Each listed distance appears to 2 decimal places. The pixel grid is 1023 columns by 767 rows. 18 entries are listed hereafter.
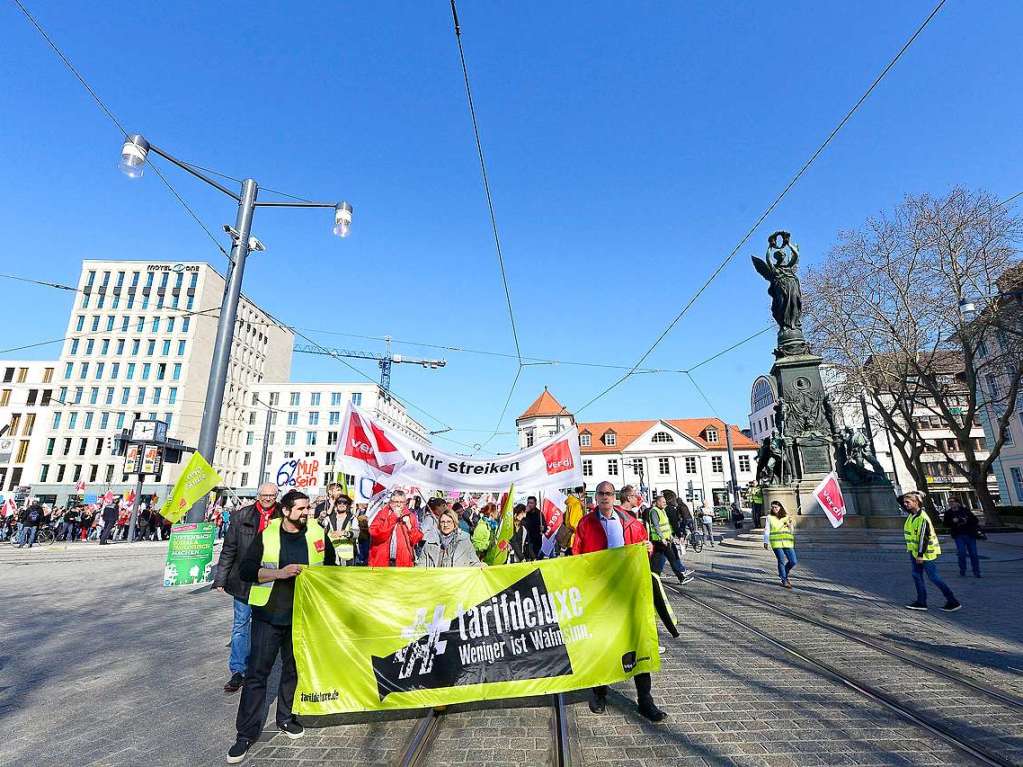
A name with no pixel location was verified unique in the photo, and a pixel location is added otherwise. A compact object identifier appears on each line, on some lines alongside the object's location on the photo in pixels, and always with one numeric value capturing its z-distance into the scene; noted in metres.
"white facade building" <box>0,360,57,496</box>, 61.47
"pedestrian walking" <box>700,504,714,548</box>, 19.73
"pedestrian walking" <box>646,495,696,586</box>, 8.78
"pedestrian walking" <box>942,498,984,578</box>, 11.04
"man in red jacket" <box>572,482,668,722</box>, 5.30
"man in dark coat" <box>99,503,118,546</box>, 22.43
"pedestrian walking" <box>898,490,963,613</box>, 7.91
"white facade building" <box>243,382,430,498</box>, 70.62
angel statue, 21.73
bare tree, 22.64
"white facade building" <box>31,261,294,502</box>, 60.28
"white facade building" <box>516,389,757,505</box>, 62.94
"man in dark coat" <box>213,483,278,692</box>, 4.41
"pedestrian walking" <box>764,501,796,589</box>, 10.05
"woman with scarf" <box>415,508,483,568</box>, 5.73
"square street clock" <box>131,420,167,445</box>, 24.09
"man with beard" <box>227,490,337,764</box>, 3.74
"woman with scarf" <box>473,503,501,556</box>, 10.12
